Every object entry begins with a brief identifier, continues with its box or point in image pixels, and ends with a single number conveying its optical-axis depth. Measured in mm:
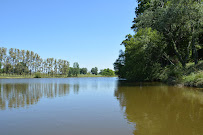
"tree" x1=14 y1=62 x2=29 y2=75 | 83938
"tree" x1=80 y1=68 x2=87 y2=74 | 171750
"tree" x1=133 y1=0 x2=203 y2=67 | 21297
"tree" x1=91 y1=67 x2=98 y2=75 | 184975
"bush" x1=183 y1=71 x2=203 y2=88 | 17422
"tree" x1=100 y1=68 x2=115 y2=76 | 164375
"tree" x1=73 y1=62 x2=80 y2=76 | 123875
